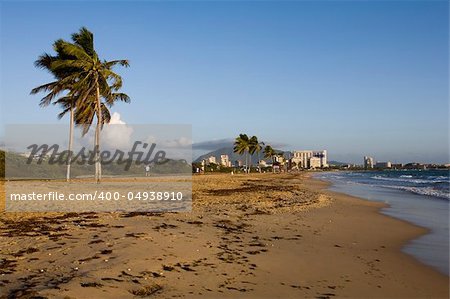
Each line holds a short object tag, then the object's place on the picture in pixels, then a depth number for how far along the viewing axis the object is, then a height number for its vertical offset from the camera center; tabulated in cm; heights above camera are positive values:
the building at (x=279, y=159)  16565 +163
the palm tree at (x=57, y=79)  2875 +650
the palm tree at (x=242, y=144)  10444 +523
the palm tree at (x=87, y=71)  2716 +702
